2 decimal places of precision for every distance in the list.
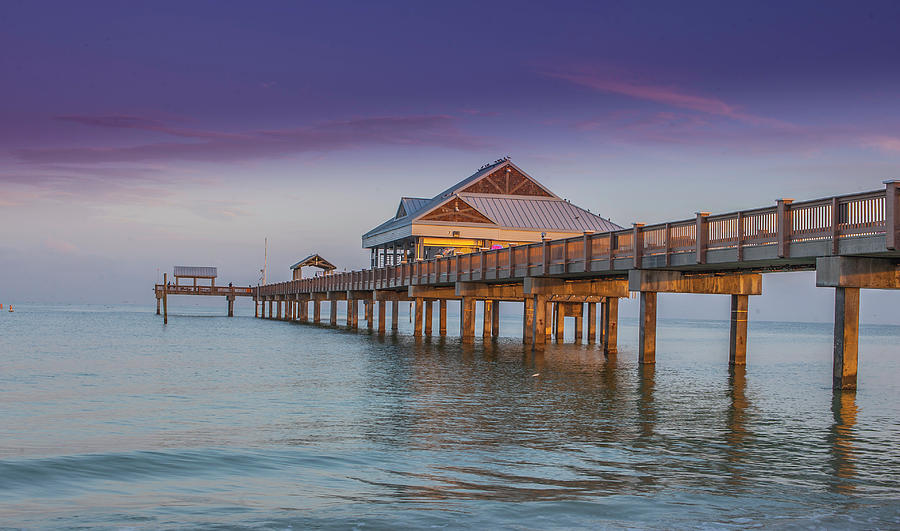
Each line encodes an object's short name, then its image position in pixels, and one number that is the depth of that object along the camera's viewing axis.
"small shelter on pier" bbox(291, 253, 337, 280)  108.75
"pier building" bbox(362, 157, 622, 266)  70.12
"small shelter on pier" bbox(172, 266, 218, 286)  133.12
